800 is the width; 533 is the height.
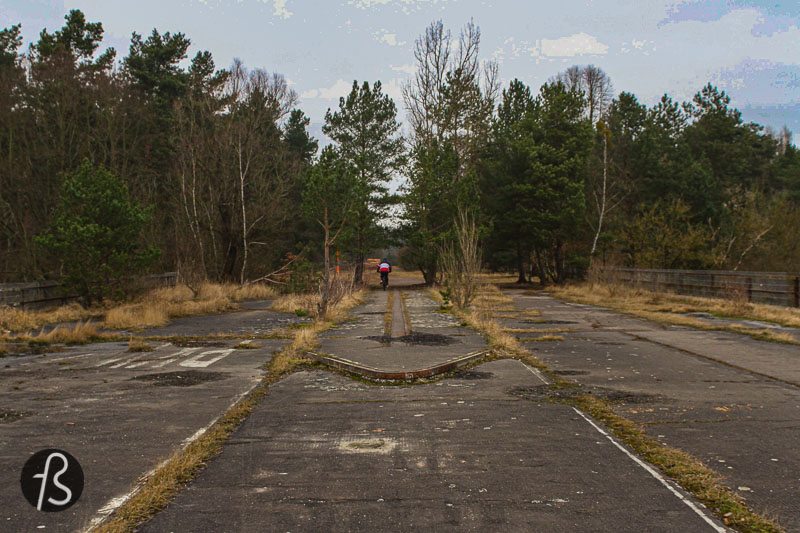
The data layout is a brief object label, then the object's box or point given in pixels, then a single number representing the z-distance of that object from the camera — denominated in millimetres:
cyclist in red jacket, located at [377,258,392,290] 34281
